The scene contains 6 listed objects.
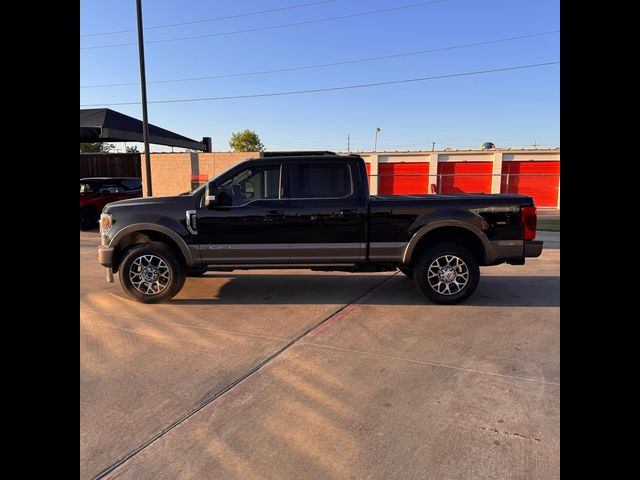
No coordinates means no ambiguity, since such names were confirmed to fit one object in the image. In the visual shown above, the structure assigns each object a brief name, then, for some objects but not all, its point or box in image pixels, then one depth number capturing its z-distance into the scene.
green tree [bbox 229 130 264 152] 58.19
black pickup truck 5.58
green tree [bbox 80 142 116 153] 64.83
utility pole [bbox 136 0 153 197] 12.33
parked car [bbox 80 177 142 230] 14.44
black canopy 15.75
